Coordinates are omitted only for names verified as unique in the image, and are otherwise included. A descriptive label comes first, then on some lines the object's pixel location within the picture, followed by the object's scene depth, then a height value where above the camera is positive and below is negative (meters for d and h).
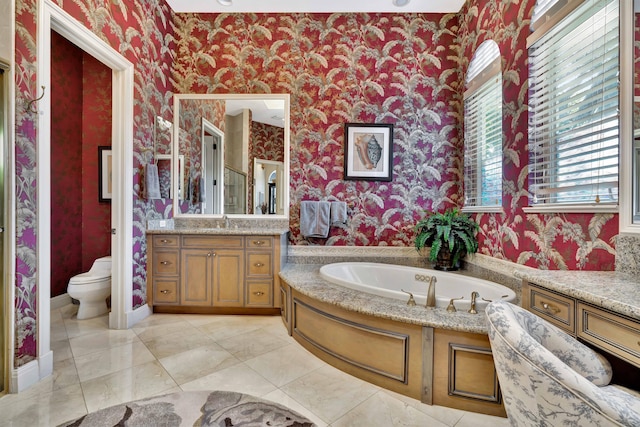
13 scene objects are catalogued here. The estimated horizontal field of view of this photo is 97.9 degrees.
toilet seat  2.50 -0.61
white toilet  2.50 -0.71
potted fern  2.45 -0.23
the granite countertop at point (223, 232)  2.60 -0.18
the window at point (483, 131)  2.30 +0.73
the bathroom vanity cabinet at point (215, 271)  2.63 -0.56
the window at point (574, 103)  1.41 +0.63
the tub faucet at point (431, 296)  1.68 -0.51
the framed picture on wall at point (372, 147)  2.93 +0.69
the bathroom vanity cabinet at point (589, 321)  0.88 -0.40
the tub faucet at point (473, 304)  1.60 -0.53
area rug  1.34 -1.01
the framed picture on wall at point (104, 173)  3.04 +0.43
